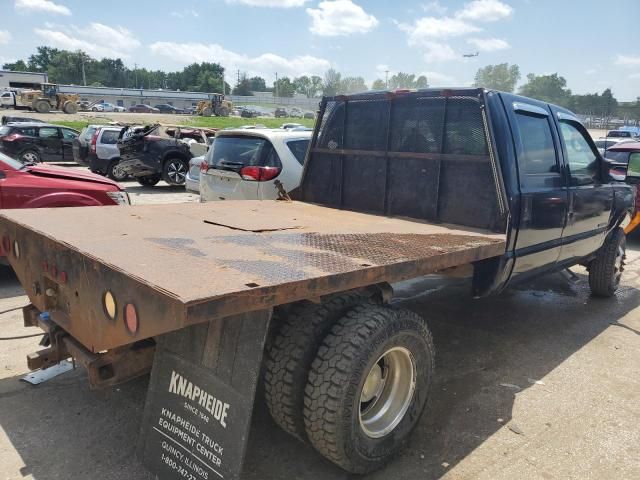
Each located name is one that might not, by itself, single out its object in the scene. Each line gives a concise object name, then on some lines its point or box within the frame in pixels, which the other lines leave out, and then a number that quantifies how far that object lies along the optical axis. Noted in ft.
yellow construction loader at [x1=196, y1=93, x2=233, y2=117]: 210.38
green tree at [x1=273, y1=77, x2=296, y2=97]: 468.34
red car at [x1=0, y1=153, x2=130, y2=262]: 18.88
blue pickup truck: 7.29
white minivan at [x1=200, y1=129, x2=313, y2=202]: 22.68
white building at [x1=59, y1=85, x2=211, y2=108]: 278.46
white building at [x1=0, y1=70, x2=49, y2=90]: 250.78
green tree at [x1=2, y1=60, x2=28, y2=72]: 413.80
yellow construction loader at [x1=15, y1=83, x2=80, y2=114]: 158.30
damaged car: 48.08
